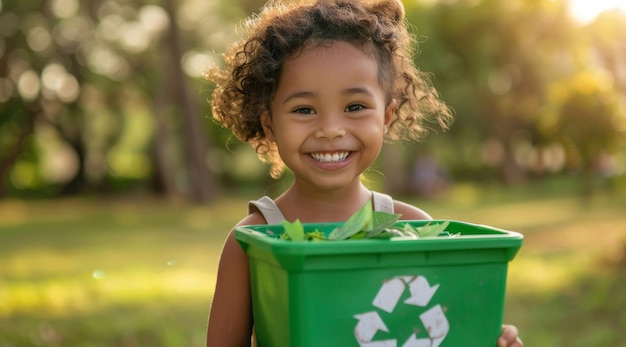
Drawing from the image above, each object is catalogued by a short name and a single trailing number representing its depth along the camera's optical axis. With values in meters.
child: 1.22
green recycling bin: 1.01
